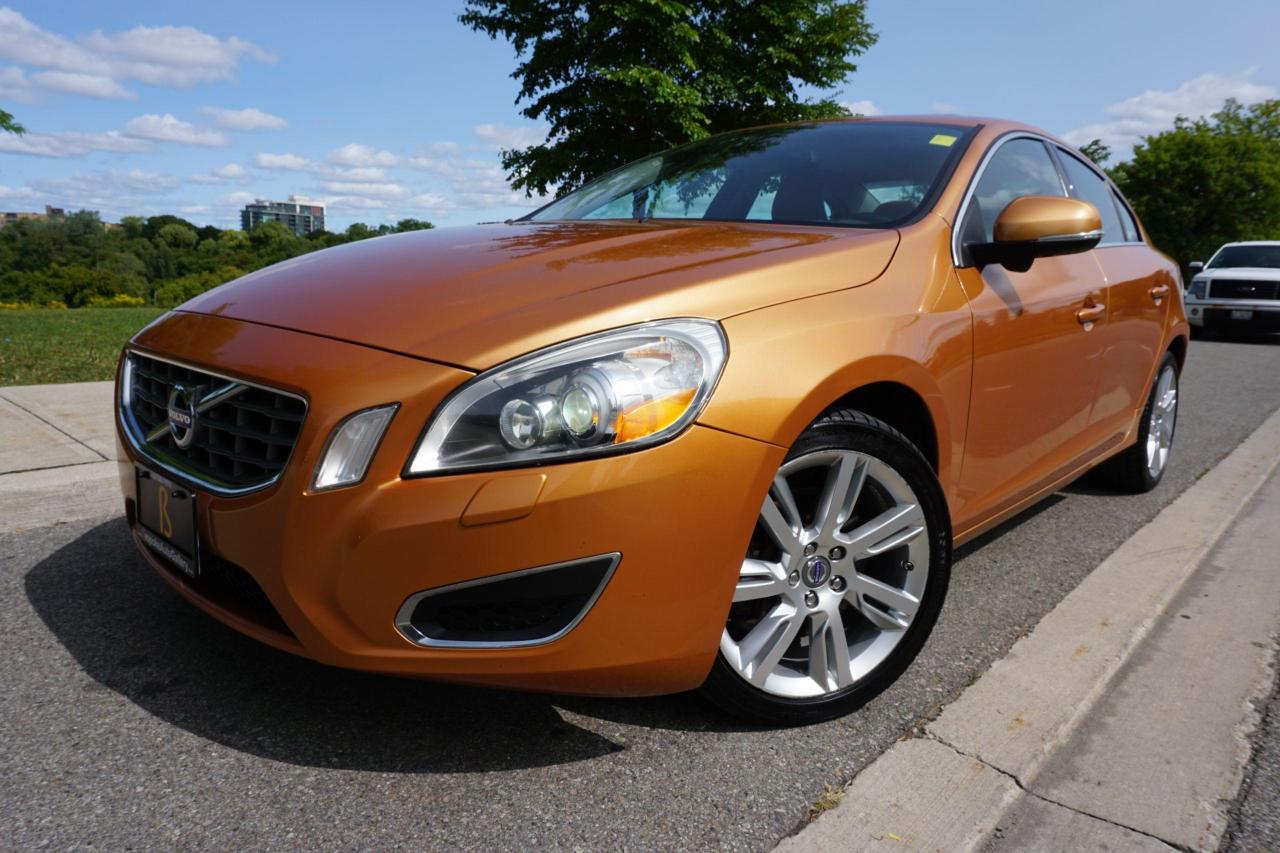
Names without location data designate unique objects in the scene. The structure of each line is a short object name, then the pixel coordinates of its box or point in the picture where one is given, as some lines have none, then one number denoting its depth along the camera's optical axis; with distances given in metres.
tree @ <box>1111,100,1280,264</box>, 35.62
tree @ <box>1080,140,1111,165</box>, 41.46
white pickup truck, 13.94
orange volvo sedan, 1.69
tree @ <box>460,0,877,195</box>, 15.73
